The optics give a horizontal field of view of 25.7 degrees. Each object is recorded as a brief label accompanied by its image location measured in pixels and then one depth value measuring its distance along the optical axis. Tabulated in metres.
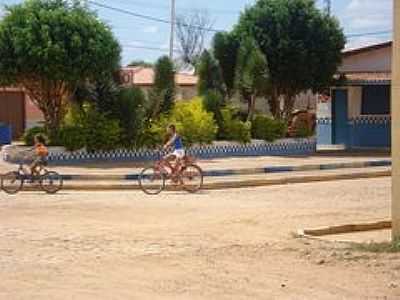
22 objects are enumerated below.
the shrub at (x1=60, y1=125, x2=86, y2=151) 26.09
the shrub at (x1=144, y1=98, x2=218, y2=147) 28.14
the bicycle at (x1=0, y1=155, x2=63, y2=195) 20.27
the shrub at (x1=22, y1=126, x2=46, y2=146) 27.45
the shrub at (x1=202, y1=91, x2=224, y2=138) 29.44
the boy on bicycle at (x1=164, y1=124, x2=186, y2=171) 20.38
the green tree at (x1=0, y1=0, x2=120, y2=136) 25.19
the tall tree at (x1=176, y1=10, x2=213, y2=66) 81.51
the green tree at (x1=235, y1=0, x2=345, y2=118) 30.52
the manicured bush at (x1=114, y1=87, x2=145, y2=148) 26.56
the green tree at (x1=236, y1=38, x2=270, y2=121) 29.19
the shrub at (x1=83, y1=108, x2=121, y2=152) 26.12
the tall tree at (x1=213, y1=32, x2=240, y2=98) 31.14
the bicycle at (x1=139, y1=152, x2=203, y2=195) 20.30
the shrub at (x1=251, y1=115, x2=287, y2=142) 30.62
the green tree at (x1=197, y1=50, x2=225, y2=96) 30.28
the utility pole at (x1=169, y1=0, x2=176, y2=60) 51.97
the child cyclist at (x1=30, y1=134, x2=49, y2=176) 20.31
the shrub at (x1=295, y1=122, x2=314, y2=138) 32.34
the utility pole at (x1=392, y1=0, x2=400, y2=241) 11.84
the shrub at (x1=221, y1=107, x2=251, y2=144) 29.66
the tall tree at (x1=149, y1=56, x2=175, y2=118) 27.55
